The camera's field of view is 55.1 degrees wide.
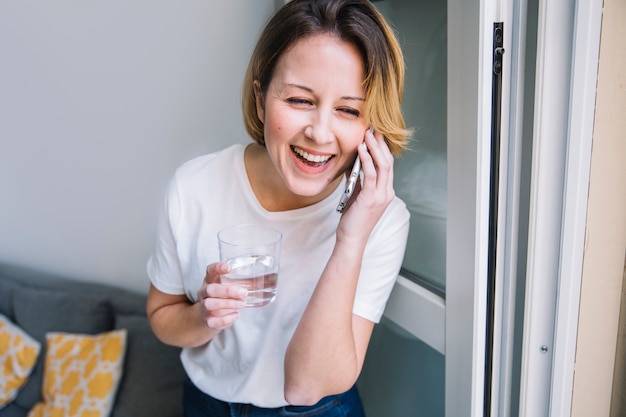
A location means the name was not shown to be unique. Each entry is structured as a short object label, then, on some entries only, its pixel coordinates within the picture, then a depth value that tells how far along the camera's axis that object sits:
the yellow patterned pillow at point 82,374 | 1.94
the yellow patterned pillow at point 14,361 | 2.16
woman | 1.01
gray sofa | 1.96
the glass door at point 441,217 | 0.96
